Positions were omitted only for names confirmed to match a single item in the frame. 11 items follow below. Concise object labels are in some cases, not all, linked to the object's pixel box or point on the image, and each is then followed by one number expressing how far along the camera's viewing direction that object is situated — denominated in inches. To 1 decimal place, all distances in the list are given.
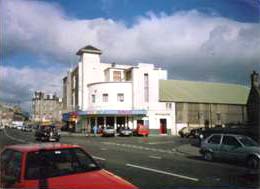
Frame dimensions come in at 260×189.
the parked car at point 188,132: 1922.4
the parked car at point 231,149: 668.7
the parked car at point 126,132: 2027.6
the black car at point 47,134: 1261.1
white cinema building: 2354.6
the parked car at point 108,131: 1960.8
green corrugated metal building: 2527.1
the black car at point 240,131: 1001.4
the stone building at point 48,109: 3863.2
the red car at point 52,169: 227.9
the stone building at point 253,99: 1827.0
